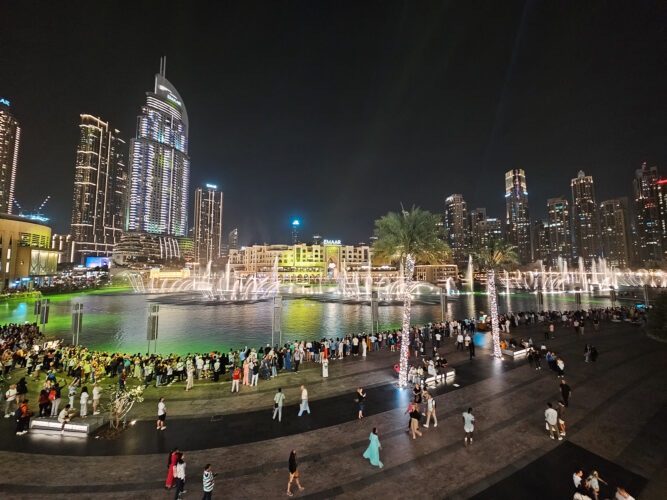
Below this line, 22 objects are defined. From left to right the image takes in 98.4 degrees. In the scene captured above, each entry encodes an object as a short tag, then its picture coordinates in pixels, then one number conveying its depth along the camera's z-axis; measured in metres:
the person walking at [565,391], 12.11
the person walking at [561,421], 10.09
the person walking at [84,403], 11.30
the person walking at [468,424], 9.49
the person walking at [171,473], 7.52
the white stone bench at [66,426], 10.33
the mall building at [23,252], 64.88
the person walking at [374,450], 8.64
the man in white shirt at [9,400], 11.71
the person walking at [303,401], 11.61
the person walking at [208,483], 6.89
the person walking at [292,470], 7.45
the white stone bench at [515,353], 19.31
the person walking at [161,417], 10.69
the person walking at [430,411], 10.69
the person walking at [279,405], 11.38
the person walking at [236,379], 14.11
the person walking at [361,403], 11.34
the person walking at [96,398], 11.72
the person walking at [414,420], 10.09
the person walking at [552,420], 9.88
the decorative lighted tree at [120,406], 10.91
